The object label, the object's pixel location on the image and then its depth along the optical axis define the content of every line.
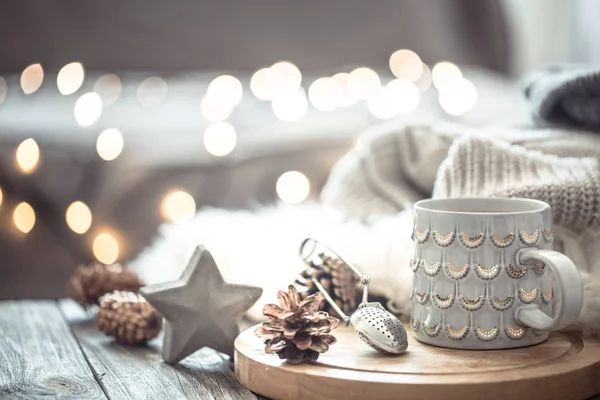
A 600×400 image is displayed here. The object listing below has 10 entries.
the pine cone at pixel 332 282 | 1.02
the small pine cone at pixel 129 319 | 1.04
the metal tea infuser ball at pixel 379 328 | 0.90
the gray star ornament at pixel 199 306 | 0.97
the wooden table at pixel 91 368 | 0.93
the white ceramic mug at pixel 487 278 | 0.91
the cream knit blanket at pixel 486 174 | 0.98
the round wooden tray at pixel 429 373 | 0.86
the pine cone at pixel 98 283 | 1.14
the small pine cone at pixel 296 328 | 0.90
